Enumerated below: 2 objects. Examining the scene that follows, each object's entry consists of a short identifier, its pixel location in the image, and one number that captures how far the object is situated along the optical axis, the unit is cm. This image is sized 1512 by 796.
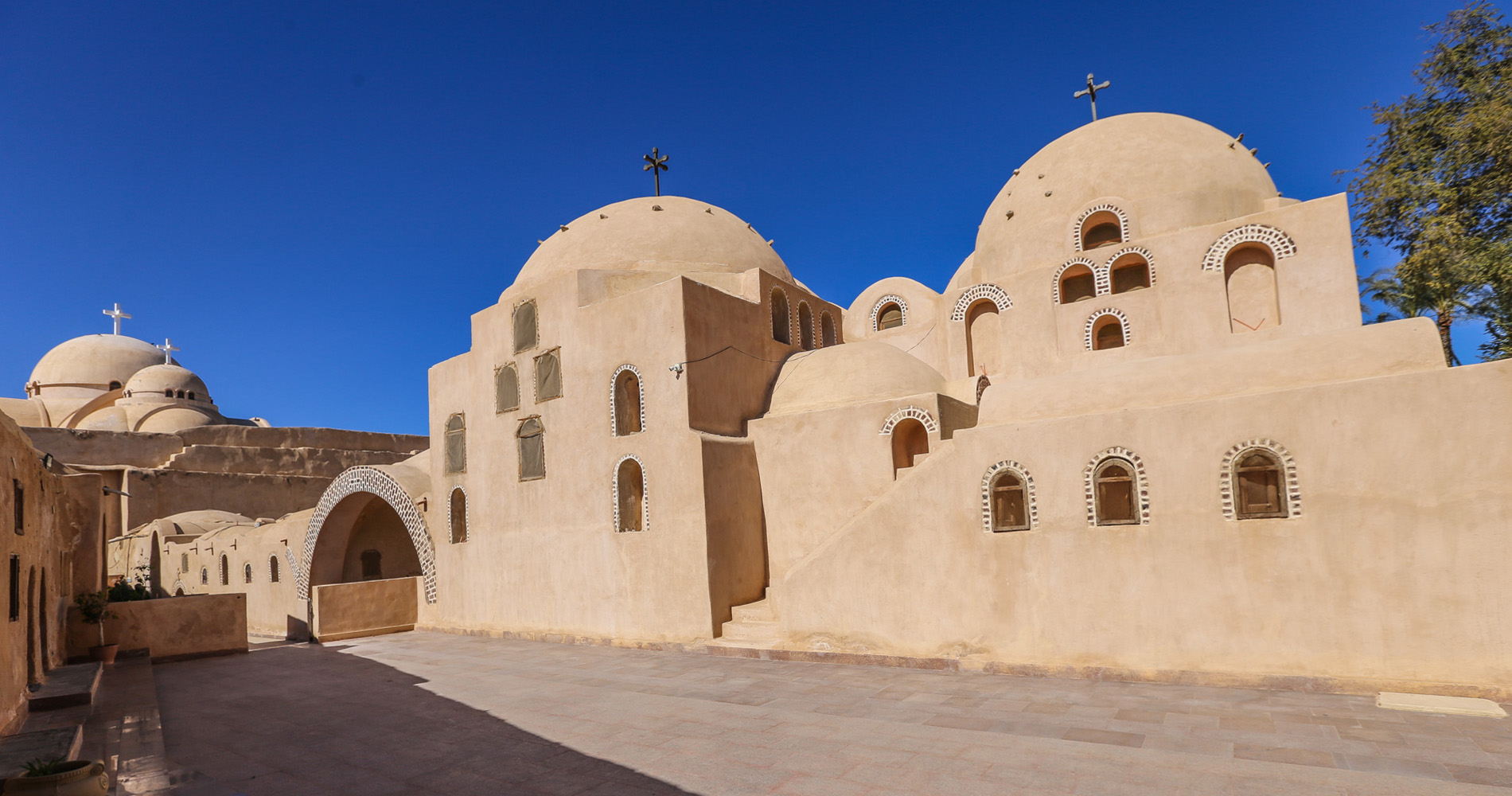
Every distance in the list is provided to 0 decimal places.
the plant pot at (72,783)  471
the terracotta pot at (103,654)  1264
